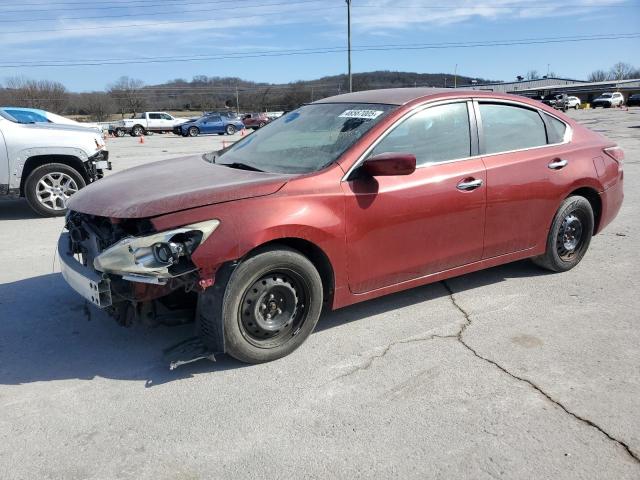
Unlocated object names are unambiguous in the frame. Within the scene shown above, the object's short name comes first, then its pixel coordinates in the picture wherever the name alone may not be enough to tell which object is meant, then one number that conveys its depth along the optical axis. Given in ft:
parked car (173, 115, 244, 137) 122.62
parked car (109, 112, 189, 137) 125.90
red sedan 10.32
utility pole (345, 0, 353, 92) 120.16
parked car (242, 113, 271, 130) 148.29
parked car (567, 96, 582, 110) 213.25
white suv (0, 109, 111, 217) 24.79
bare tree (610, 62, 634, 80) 425.24
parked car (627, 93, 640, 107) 215.51
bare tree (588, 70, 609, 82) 440.04
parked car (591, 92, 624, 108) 209.56
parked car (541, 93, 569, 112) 194.71
